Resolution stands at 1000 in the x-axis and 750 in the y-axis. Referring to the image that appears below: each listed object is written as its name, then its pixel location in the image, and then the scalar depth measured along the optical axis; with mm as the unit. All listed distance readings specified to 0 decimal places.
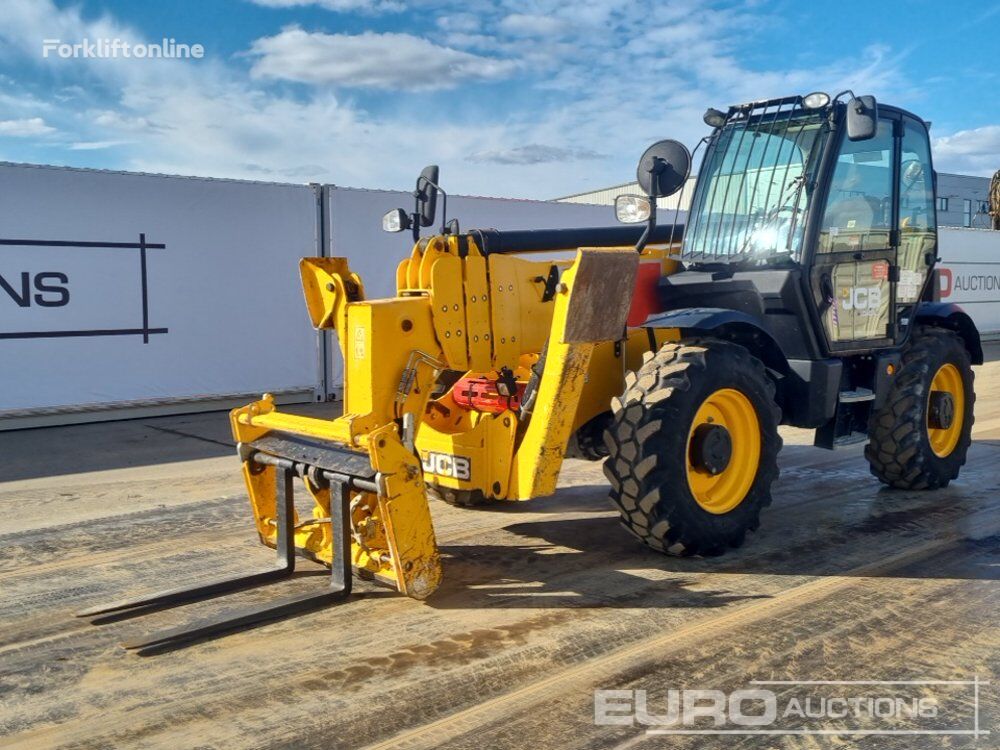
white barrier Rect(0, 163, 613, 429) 9820
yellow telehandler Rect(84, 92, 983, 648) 4523
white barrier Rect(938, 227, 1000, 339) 18781
